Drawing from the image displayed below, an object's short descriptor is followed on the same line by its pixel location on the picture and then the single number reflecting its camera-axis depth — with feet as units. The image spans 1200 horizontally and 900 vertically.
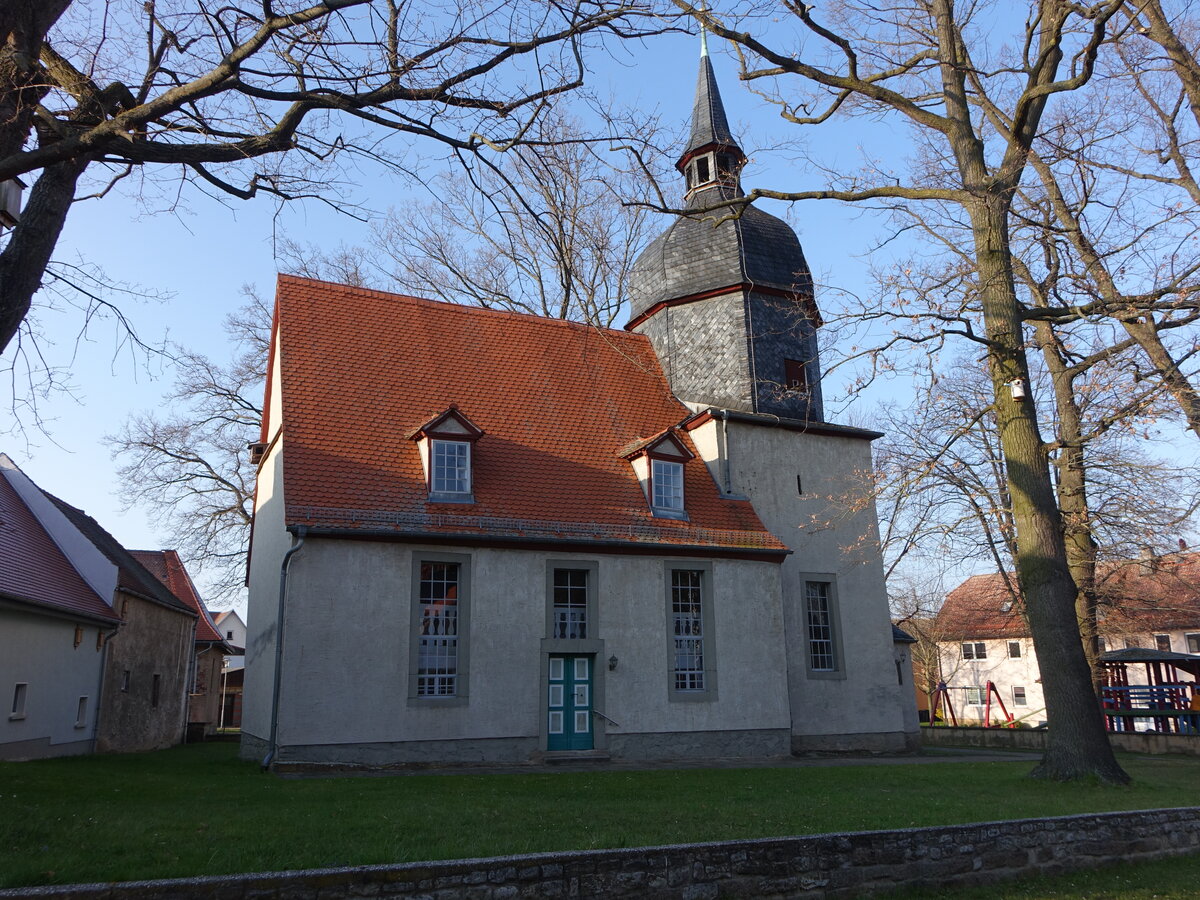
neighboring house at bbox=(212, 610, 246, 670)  233.76
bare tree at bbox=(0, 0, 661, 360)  21.20
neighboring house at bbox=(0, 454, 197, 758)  51.47
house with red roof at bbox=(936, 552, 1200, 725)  77.15
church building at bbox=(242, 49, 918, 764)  46.68
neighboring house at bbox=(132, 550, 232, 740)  92.84
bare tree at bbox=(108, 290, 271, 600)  86.53
